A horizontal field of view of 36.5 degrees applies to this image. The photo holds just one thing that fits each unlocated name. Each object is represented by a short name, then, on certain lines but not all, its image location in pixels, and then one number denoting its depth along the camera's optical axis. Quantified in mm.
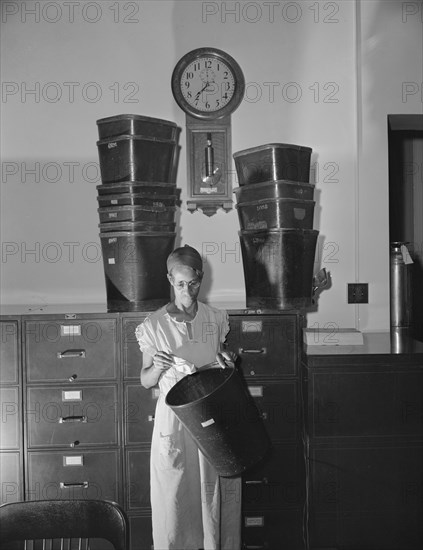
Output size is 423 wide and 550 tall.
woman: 2469
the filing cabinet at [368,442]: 2818
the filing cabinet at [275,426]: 2953
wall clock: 3438
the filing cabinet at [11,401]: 2910
